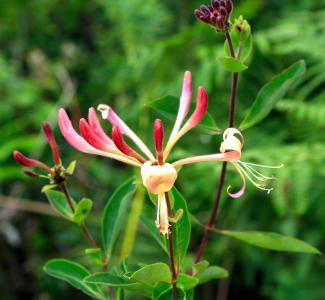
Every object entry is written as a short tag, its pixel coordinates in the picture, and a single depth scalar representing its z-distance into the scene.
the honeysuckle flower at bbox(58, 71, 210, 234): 0.43
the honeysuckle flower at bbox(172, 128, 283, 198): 0.46
